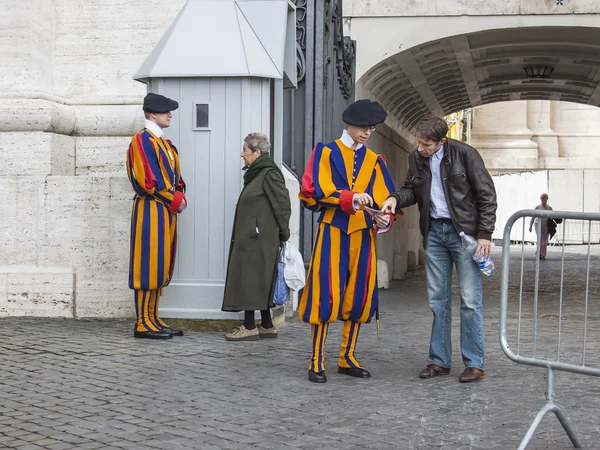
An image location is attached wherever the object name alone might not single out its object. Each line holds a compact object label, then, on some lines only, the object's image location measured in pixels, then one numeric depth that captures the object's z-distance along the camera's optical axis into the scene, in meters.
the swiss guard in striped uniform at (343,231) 6.66
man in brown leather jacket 6.70
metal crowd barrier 4.92
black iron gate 10.44
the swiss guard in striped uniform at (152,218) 8.15
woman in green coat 8.15
